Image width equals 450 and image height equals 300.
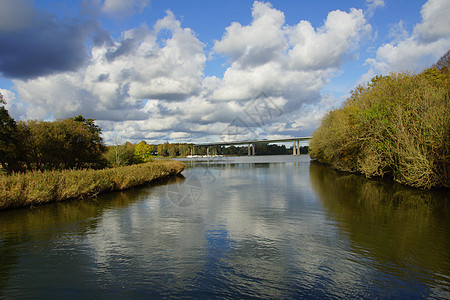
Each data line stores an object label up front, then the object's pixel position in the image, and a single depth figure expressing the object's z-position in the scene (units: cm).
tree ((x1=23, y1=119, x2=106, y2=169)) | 2717
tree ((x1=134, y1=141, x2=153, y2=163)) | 4604
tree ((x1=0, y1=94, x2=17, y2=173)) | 2288
